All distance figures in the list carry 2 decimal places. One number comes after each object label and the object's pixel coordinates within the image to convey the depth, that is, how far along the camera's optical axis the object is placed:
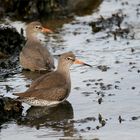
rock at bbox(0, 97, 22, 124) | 12.91
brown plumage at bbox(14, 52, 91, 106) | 13.28
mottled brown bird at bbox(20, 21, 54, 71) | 16.70
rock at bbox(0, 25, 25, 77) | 17.59
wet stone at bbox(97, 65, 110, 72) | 15.99
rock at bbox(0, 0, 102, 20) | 22.52
